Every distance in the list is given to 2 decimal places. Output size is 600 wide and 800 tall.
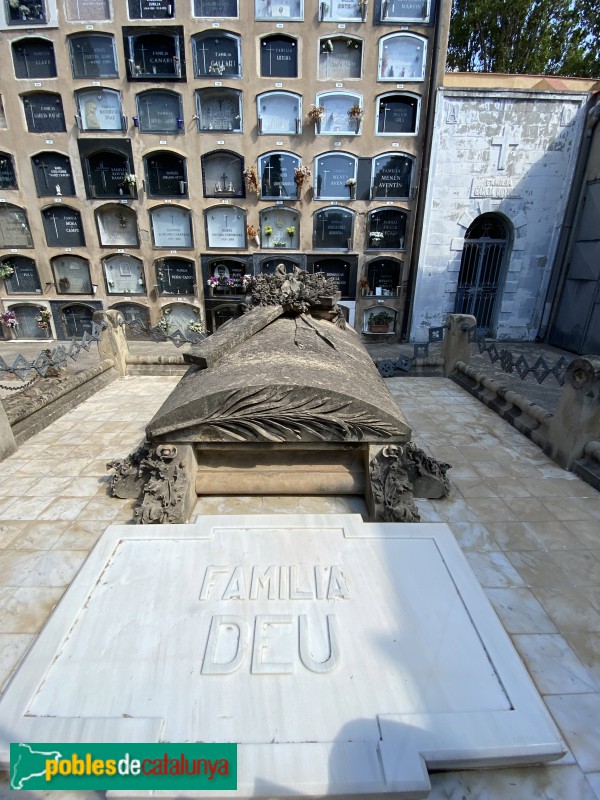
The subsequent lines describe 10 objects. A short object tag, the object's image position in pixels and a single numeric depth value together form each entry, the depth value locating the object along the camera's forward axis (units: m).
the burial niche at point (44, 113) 12.24
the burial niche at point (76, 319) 14.09
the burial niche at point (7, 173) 12.62
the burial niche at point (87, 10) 11.36
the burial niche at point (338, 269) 13.66
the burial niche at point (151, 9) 11.34
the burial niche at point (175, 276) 13.74
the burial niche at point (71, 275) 13.70
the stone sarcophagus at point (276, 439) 3.08
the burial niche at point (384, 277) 13.70
